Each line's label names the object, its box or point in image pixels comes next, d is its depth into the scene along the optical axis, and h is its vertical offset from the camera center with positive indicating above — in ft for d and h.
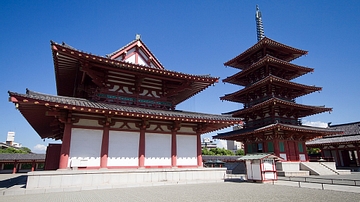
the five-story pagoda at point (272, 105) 93.81 +21.16
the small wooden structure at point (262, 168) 57.77 -4.28
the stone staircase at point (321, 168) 87.44 -6.79
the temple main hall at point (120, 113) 43.68 +8.27
